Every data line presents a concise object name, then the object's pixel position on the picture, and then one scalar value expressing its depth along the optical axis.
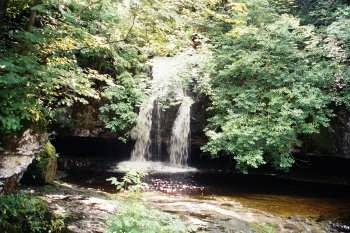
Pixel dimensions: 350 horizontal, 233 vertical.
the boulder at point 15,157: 6.79
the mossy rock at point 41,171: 9.25
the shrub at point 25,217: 6.23
